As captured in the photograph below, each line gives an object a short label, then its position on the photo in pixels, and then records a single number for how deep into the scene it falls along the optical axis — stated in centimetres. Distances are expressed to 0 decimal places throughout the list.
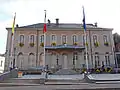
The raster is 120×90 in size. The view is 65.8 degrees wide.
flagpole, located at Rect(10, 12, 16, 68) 1665
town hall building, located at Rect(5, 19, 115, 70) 1679
